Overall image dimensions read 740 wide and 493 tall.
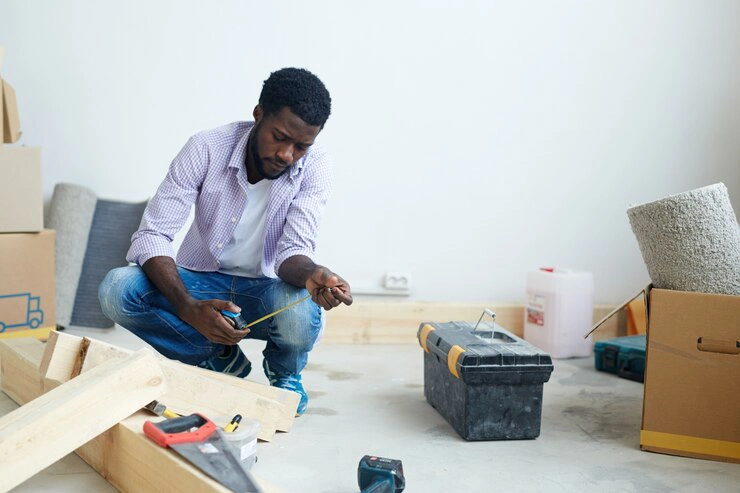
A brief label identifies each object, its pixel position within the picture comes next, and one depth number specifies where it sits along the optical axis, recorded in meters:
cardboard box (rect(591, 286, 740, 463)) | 2.10
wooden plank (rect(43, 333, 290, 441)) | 1.94
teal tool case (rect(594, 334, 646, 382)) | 3.01
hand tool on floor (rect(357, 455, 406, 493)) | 1.67
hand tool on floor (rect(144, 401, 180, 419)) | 1.83
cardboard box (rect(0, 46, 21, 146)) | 3.05
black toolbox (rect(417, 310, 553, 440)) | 2.18
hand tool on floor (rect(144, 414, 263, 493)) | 1.48
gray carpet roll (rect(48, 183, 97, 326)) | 3.42
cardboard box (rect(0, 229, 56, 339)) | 3.05
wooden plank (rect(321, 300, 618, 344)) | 3.54
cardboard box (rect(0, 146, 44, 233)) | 3.02
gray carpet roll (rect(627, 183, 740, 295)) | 2.12
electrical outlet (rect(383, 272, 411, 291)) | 3.68
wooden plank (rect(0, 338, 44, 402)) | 2.17
